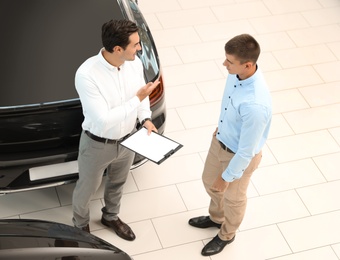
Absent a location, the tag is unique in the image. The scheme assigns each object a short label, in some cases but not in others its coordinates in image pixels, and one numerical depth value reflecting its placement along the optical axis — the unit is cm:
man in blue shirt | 343
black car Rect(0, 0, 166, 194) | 382
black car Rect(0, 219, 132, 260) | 291
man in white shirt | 346
